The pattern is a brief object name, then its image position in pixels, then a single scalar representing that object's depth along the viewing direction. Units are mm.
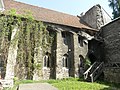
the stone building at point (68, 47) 19495
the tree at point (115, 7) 36325
